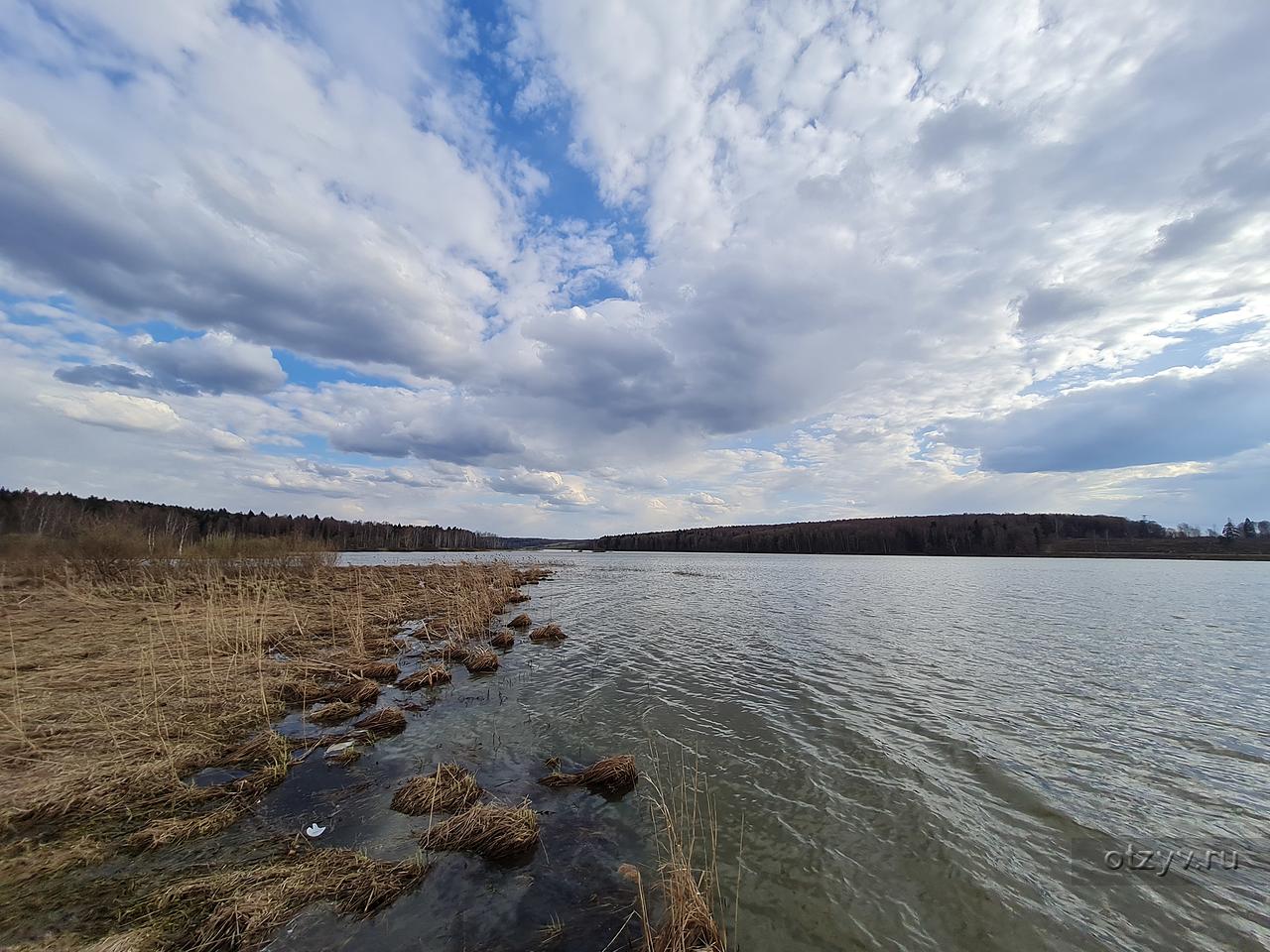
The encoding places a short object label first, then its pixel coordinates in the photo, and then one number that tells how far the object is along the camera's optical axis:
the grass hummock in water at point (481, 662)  15.62
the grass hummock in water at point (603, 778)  8.45
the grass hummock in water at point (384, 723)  10.52
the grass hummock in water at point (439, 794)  7.34
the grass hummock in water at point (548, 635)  20.84
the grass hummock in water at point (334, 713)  11.09
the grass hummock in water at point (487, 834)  6.42
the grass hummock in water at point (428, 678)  13.70
